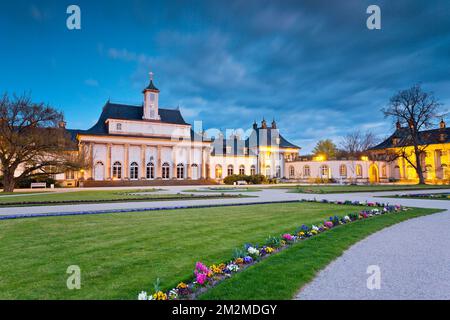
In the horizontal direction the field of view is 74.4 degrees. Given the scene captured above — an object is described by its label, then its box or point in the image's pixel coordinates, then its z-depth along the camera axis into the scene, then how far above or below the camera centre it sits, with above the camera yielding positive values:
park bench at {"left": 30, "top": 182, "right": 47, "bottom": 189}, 34.71 -0.50
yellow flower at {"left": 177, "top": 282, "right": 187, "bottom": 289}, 3.69 -1.34
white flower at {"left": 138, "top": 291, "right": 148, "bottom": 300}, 3.19 -1.26
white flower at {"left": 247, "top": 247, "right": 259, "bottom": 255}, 5.15 -1.29
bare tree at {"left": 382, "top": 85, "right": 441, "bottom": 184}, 37.44 +8.09
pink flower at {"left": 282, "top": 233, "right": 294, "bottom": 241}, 6.39 -1.31
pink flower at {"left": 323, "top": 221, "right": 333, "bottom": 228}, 8.09 -1.33
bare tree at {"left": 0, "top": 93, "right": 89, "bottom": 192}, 25.17 +3.60
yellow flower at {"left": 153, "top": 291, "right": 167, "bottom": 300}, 3.31 -1.31
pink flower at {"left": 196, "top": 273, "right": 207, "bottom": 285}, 3.82 -1.30
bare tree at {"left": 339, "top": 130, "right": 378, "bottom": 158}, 69.44 +7.63
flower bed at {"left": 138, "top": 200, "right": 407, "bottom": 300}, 3.55 -1.37
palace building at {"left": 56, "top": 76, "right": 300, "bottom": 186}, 42.47 +4.38
